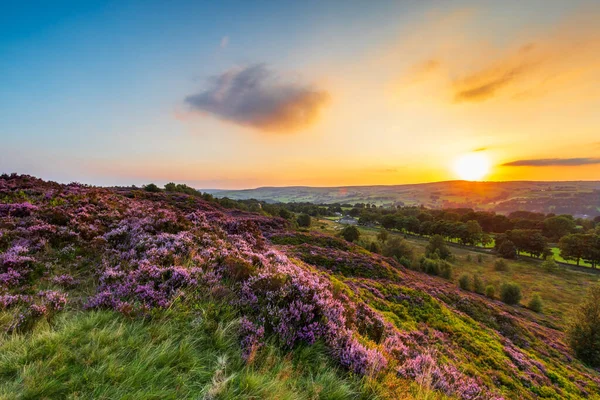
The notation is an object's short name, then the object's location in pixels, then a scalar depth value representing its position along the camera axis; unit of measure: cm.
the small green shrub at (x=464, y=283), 3888
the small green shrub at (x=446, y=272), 4546
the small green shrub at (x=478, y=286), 3961
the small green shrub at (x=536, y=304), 3669
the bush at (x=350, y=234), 5788
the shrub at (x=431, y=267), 4634
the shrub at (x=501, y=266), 6219
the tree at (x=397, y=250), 5086
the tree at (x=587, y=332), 1901
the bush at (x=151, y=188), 3187
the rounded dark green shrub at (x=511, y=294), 3788
